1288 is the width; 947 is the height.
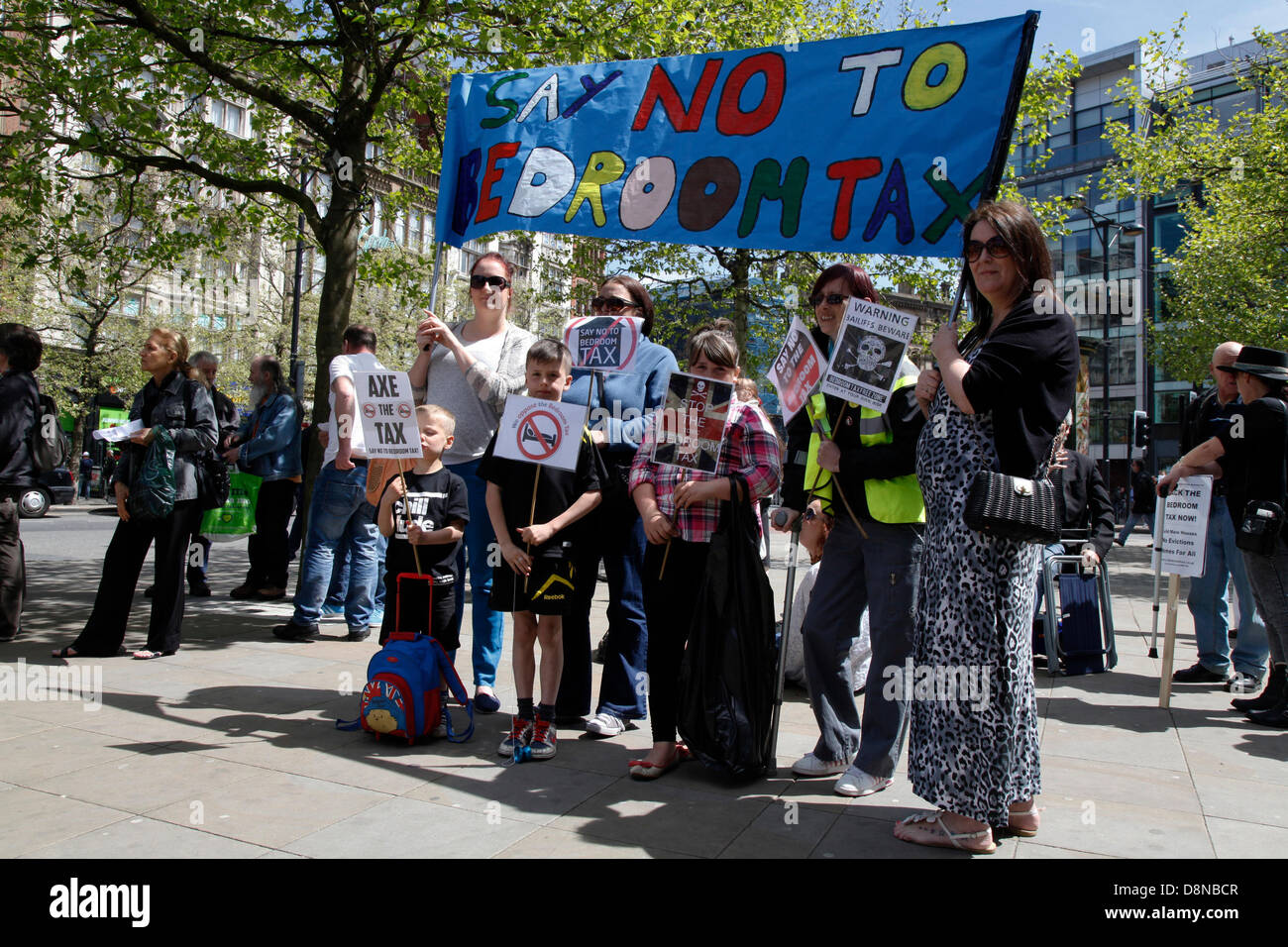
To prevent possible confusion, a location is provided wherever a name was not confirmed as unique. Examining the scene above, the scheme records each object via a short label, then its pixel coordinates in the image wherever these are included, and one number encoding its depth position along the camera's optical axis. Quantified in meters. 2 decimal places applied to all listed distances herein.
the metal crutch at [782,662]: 4.02
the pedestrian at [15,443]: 6.41
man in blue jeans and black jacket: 6.30
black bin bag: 3.90
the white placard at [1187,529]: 5.76
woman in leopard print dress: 3.15
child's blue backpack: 4.39
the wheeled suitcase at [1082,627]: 6.45
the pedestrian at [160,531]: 6.09
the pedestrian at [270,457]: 8.27
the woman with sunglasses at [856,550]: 3.86
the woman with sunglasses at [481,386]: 4.95
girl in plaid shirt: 4.11
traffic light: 25.22
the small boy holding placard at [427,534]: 4.78
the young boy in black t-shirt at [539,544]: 4.31
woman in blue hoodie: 4.77
